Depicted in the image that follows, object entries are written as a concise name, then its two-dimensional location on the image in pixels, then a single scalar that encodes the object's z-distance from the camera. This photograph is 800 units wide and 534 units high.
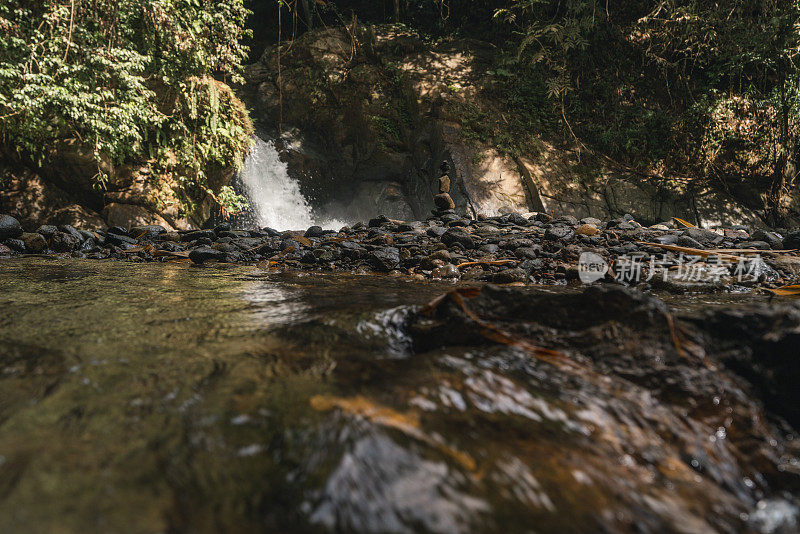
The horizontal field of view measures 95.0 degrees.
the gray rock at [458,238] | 5.32
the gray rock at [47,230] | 5.96
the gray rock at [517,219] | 7.31
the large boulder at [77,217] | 7.77
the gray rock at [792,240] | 4.56
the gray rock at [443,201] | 8.44
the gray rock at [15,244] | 5.46
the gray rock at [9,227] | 5.66
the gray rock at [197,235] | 6.53
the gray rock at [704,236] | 5.62
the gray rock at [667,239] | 5.05
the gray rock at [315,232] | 7.07
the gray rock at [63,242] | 5.76
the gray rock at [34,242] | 5.61
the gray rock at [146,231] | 6.86
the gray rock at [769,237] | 5.09
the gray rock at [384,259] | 4.53
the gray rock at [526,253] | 4.67
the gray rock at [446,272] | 4.27
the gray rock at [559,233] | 5.32
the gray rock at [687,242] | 4.99
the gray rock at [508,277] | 3.78
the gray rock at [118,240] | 6.16
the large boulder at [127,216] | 8.15
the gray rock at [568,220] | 7.18
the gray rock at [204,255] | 5.07
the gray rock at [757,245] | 4.94
